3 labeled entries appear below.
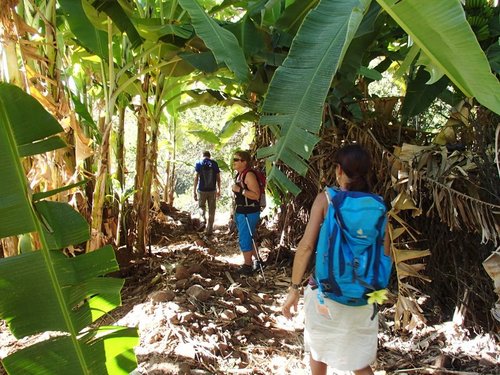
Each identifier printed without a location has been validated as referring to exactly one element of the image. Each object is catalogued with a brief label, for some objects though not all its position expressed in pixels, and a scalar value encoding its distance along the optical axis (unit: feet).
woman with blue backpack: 6.40
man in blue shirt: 23.84
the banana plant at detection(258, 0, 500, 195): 4.32
